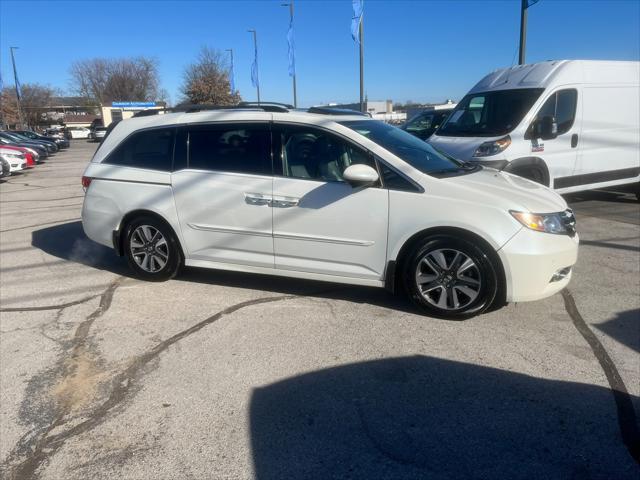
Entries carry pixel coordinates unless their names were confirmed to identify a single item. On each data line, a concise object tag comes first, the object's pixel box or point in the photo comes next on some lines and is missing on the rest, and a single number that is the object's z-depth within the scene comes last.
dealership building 57.99
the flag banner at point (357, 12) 19.02
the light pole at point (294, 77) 25.98
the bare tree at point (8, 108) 60.62
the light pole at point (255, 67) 35.41
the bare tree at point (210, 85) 50.16
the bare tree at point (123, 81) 82.56
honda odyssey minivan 4.10
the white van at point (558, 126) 7.71
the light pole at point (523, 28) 11.15
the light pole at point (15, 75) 51.09
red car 19.67
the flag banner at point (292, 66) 27.64
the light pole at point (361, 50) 19.19
